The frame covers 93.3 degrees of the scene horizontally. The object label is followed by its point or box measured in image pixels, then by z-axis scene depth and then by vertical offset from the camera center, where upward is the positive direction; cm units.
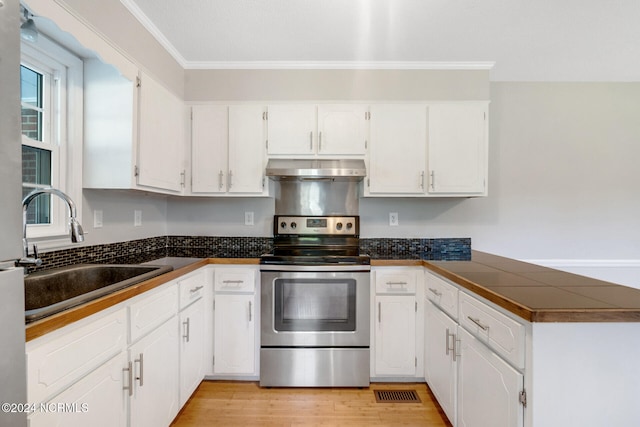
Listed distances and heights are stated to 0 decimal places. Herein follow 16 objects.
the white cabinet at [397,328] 218 -84
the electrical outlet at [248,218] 275 -6
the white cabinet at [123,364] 92 -61
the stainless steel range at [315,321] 213 -77
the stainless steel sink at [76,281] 116 -33
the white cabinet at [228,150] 245 +50
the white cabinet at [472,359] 114 -70
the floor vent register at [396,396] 203 -126
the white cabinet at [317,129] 244 +67
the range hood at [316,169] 228 +33
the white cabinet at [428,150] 243 +50
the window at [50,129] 154 +45
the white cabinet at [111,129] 175 +48
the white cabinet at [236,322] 219 -80
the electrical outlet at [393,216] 273 -4
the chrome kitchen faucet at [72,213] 109 -1
